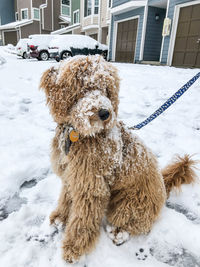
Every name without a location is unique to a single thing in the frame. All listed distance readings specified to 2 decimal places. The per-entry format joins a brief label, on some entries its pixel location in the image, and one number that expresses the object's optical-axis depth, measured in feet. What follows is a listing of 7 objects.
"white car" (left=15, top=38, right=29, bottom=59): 58.03
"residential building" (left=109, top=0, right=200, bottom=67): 28.89
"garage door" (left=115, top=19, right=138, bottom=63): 39.83
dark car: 44.34
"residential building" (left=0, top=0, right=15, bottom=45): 109.23
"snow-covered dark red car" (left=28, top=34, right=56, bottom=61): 51.60
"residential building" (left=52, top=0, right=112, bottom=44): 56.03
